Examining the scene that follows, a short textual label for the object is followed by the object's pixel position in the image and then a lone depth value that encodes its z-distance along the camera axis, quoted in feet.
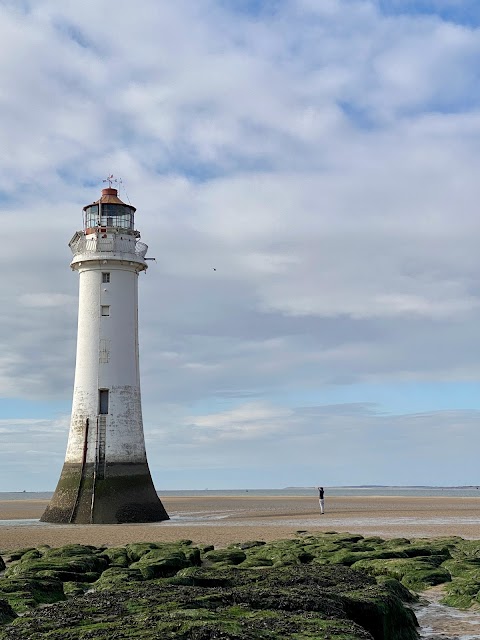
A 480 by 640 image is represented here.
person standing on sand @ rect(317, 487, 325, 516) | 119.41
